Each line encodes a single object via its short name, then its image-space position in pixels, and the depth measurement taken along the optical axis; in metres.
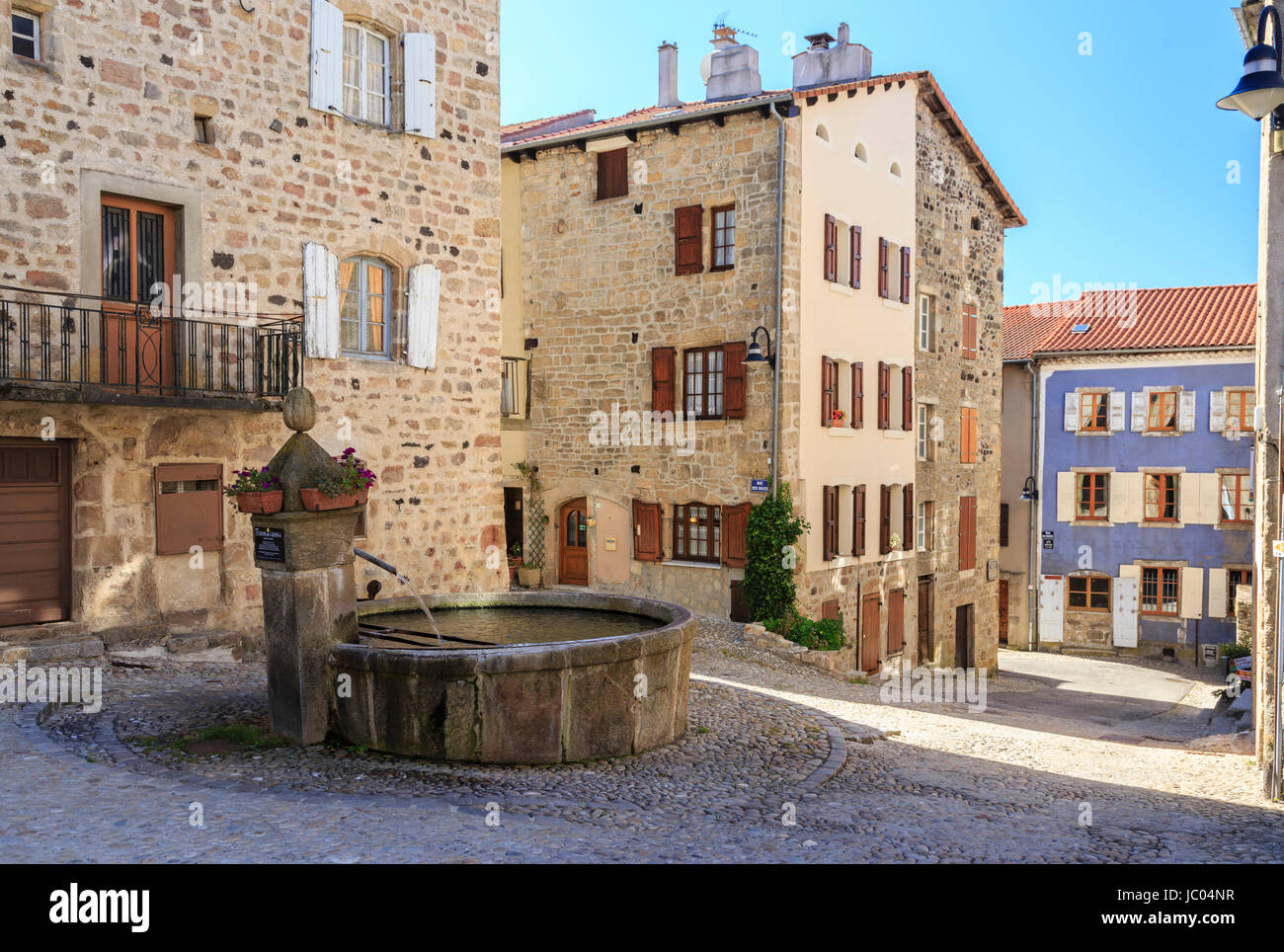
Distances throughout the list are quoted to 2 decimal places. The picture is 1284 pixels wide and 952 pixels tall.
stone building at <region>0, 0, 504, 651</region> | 9.96
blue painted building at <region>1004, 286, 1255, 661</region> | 27.19
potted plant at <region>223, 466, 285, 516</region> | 7.63
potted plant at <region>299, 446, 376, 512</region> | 7.66
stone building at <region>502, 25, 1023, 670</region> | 18.09
